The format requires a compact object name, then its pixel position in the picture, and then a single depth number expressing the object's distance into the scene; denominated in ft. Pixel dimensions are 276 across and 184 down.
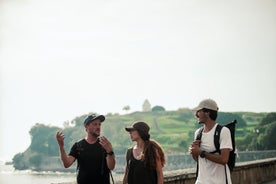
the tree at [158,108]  603.26
